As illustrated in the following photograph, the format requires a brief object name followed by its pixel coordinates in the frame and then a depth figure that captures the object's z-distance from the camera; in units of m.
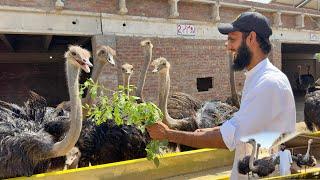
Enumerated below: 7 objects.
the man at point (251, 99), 1.73
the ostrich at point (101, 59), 5.16
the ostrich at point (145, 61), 5.69
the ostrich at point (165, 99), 4.86
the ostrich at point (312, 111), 6.50
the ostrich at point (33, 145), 3.57
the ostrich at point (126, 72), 6.21
